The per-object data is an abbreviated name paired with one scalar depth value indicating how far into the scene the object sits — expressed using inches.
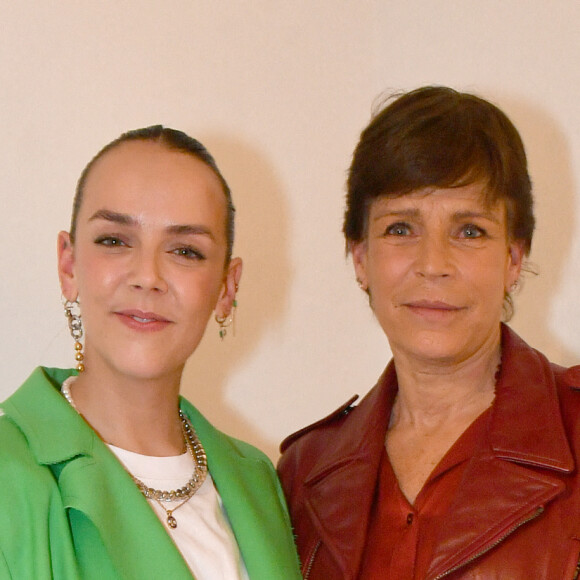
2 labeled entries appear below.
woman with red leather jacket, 59.7
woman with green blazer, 53.1
